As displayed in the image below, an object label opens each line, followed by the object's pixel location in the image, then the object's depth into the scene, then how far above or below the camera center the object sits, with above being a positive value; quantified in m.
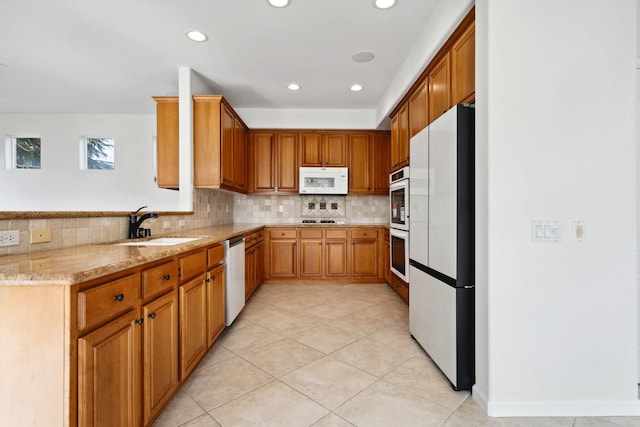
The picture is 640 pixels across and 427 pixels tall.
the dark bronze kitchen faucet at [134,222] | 2.10 -0.04
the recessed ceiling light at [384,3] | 2.16 +1.57
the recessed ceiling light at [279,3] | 2.16 +1.57
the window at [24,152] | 5.16 +1.14
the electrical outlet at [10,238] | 1.24 -0.09
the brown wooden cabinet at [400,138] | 3.35 +0.93
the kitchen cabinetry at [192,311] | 1.72 -0.60
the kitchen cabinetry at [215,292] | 2.14 -0.59
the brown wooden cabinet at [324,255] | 4.30 -0.58
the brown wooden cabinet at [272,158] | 4.59 +0.90
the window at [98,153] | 5.24 +1.14
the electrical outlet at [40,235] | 1.38 -0.09
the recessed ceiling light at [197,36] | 2.56 +1.60
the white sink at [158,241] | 1.84 -0.18
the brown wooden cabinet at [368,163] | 4.64 +0.82
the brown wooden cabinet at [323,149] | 4.59 +1.03
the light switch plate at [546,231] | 1.57 -0.09
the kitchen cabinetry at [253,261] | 3.32 -0.57
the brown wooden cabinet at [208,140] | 3.25 +0.84
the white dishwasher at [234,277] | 2.57 -0.57
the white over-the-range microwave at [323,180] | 4.52 +0.54
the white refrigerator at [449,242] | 1.72 -0.18
